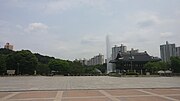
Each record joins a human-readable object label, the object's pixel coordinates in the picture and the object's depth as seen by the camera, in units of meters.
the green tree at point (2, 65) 43.85
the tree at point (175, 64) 43.85
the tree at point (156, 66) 46.42
